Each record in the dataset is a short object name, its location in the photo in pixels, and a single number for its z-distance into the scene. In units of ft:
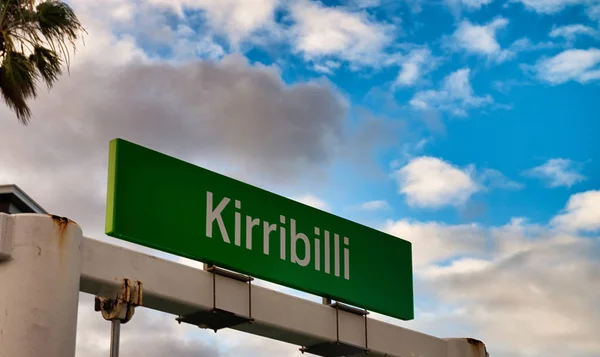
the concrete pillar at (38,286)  35.58
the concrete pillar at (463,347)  52.95
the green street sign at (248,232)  39.99
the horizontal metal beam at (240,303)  39.14
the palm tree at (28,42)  64.08
